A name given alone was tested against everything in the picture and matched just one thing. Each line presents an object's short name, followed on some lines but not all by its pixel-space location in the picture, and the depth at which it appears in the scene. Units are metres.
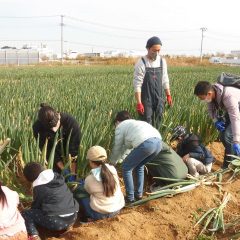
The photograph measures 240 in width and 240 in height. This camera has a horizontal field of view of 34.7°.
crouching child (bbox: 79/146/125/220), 3.04
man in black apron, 4.91
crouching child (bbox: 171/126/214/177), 4.23
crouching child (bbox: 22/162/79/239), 2.79
